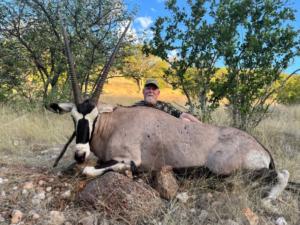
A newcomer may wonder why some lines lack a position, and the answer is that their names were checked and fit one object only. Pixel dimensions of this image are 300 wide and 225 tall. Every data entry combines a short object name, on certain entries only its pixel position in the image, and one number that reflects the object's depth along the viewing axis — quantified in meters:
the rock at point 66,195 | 2.11
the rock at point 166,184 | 2.16
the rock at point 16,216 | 1.88
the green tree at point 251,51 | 4.11
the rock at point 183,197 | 2.14
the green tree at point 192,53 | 4.41
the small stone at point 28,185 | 2.21
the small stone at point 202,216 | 1.94
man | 3.44
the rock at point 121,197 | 1.95
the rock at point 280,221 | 1.98
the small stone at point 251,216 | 1.93
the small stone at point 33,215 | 1.91
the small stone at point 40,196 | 2.11
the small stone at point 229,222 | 1.90
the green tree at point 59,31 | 5.76
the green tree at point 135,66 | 6.42
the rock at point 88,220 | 1.88
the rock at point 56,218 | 1.88
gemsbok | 2.37
